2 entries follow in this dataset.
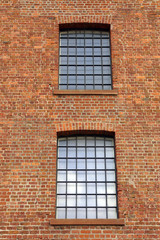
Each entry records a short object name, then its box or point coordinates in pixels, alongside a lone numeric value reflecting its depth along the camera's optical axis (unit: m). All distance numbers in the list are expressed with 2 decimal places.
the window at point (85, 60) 12.76
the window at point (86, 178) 11.08
